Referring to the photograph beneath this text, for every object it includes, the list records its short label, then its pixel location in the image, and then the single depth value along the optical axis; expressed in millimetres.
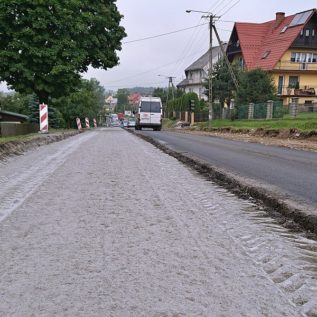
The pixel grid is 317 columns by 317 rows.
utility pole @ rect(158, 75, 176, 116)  86312
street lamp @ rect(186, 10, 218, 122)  40000
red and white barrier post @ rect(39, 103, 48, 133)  21578
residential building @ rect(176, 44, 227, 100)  93000
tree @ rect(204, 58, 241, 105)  48844
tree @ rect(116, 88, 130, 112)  195625
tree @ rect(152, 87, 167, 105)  104469
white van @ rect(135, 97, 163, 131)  40250
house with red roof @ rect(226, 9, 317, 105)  54562
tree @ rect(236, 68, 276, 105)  41000
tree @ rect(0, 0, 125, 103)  26422
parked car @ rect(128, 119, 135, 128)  70000
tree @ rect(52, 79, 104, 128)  64550
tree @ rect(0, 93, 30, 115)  69631
